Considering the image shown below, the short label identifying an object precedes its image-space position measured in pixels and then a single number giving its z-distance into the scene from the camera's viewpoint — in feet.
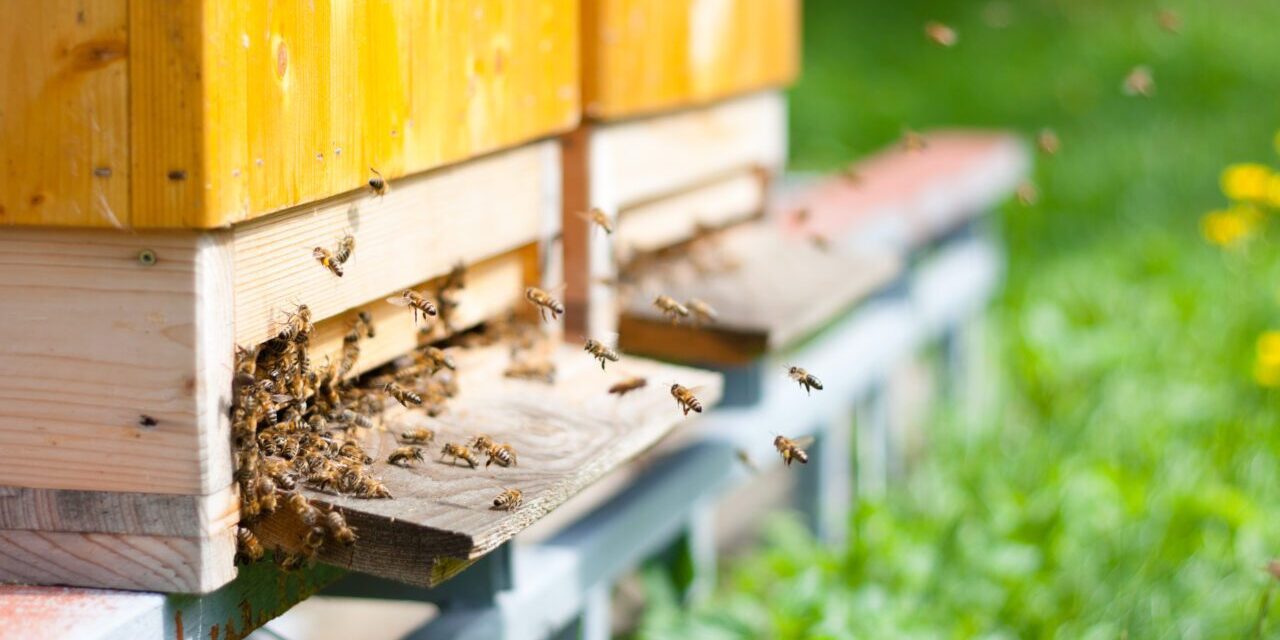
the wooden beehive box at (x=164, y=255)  6.13
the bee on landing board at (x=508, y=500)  6.77
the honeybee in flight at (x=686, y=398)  8.44
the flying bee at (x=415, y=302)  7.78
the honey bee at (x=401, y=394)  7.62
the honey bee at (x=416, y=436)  7.64
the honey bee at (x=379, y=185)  7.46
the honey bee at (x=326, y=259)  7.11
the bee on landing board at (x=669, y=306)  9.73
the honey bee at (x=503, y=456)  7.37
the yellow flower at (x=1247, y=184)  19.16
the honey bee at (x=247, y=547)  6.73
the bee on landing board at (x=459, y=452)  7.37
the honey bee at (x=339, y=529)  6.55
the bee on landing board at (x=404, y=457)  7.32
